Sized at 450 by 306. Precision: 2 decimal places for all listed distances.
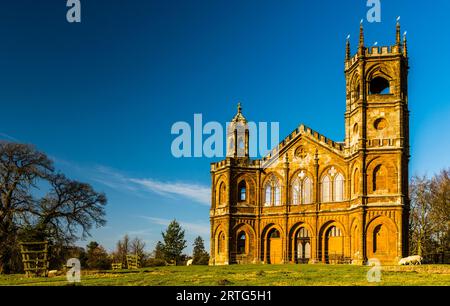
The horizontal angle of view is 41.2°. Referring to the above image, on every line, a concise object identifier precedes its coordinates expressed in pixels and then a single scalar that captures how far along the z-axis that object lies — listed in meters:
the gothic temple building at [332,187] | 49.16
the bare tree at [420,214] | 66.06
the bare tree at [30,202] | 45.66
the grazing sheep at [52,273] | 30.40
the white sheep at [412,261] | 42.31
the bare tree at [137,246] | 103.28
